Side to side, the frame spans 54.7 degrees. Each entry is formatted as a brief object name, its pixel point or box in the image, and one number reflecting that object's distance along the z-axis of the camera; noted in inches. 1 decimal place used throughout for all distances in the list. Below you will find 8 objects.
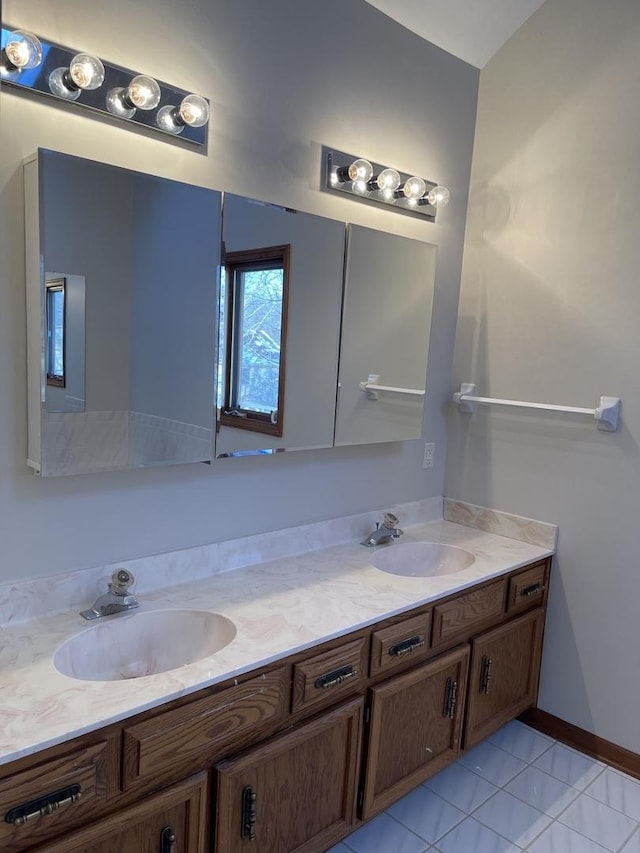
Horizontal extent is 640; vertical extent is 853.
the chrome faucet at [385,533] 90.8
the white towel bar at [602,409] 87.2
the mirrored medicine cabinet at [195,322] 58.4
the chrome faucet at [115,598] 62.3
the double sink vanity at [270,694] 46.6
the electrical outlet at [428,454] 104.6
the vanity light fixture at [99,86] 53.4
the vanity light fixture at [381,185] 81.7
